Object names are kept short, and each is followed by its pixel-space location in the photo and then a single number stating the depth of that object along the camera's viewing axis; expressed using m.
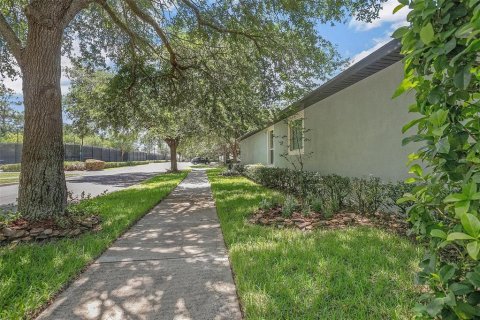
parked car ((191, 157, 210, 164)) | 58.54
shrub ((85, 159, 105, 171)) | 31.27
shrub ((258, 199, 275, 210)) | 6.87
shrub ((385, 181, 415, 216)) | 4.95
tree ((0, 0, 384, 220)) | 5.44
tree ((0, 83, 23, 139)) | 9.55
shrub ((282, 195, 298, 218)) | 6.28
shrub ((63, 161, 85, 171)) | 29.19
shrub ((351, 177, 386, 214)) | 5.69
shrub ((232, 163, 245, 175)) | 21.12
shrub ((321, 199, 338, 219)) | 6.08
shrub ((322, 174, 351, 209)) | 6.74
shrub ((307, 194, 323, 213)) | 6.51
